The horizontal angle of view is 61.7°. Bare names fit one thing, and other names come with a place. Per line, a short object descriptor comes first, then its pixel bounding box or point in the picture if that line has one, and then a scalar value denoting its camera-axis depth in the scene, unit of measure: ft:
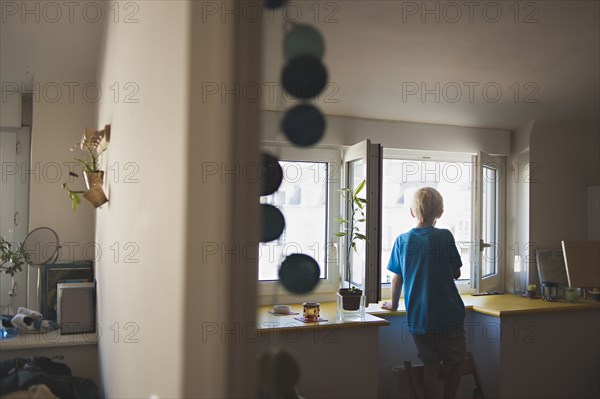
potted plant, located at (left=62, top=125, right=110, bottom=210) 5.73
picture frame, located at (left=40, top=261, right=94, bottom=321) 6.84
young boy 5.09
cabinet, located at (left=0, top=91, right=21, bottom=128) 7.67
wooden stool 5.34
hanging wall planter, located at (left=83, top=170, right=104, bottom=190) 6.00
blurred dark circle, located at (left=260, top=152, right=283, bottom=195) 1.21
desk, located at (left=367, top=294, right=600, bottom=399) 5.27
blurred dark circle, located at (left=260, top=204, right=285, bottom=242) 1.21
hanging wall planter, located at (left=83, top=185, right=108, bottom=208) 5.70
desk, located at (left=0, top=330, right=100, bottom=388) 5.78
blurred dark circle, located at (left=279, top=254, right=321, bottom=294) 1.06
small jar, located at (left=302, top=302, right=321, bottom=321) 4.76
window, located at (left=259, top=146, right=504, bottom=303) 4.37
